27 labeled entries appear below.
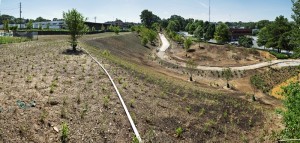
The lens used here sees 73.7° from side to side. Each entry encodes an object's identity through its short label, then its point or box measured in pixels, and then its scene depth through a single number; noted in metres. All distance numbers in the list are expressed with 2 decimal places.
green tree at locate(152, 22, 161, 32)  121.66
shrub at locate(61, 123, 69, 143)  7.96
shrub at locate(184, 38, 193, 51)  58.04
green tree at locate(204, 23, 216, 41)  84.25
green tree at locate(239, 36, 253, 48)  71.63
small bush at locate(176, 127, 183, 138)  10.21
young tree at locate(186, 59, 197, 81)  37.20
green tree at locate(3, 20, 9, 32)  49.36
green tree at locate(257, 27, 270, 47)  66.00
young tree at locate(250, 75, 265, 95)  32.10
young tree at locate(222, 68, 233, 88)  32.37
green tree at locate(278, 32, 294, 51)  55.86
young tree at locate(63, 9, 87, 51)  24.13
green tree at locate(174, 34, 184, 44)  75.31
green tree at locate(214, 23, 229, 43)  70.87
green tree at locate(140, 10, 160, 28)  134.41
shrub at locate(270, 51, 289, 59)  52.28
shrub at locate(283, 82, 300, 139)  8.82
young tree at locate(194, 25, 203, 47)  82.32
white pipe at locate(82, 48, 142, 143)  8.87
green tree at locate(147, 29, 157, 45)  67.58
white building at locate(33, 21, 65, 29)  93.22
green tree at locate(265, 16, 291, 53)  57.69
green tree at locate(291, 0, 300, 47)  16.23
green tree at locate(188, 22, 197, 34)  114.59
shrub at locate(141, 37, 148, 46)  61.26
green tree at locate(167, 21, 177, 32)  121.98
